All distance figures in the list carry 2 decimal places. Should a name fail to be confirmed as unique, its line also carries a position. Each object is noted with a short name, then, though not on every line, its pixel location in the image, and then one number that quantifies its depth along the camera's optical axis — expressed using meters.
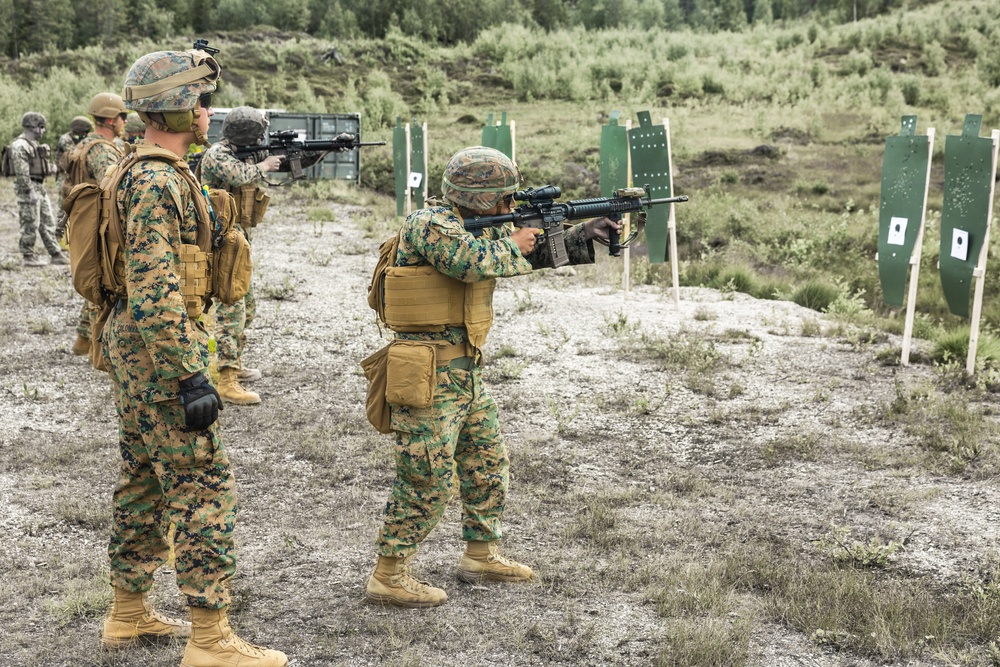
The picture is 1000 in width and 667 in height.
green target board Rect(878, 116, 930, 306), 7.12
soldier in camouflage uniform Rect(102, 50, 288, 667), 2.89
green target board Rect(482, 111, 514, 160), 10.78
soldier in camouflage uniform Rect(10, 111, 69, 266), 10.21
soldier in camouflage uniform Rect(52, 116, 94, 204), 8.98
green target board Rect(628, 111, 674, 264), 8.84
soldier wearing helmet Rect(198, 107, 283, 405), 6.36
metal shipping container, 17.11
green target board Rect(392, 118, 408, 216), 13.90
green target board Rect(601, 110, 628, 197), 9.63
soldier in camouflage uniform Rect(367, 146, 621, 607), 3.50
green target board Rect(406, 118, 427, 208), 12.50
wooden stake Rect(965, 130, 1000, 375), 6.56
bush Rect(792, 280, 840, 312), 9.52
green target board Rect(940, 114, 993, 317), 6.67
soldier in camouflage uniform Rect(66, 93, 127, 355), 7.00
